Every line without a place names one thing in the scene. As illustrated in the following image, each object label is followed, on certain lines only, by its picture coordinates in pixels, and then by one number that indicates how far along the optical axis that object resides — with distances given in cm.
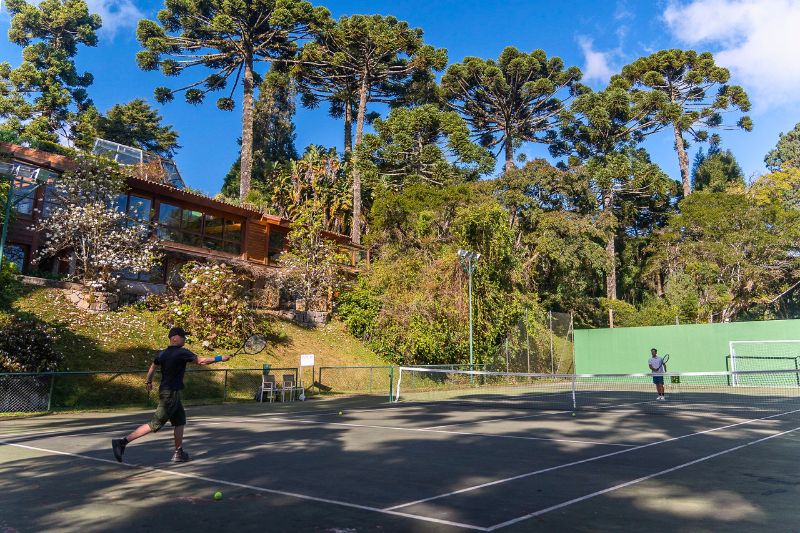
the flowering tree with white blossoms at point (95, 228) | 2181
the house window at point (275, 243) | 3738
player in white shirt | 2015
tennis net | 1827
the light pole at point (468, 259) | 2677
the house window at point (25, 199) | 2547
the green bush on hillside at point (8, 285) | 2009
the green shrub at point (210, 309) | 2391
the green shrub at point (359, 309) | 3169
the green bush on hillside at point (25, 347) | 1588
